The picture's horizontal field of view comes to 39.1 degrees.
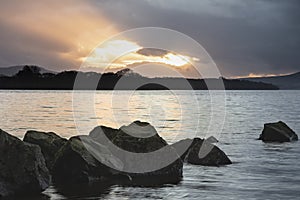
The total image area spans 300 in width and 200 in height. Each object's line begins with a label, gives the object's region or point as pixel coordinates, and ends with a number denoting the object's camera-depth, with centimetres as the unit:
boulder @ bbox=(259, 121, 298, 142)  3671
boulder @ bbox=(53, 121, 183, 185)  1919
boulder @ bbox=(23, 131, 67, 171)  2101
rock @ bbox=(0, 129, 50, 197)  1667
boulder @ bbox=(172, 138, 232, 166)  2452
